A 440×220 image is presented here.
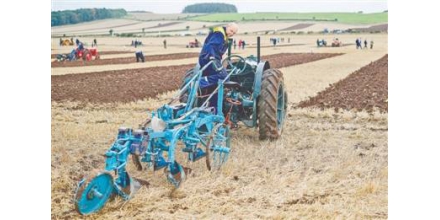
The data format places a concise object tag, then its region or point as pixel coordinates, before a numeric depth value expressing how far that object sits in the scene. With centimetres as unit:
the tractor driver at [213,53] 561
